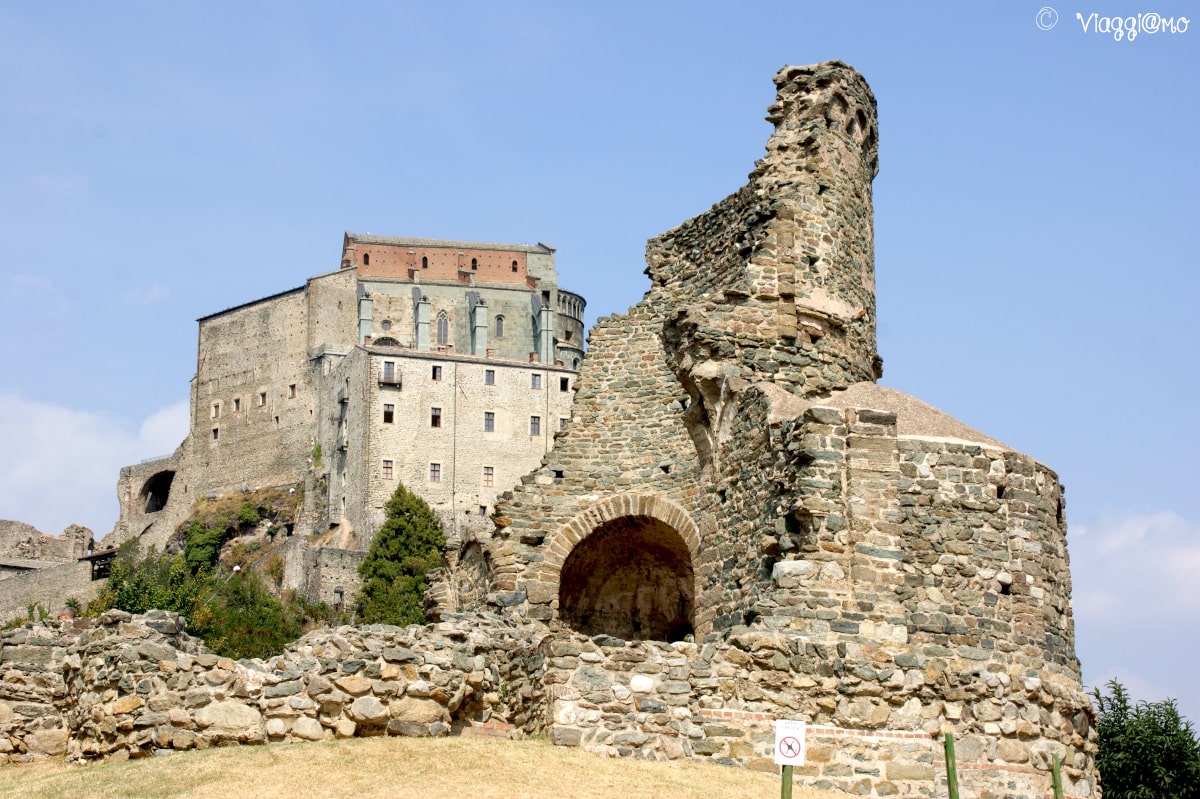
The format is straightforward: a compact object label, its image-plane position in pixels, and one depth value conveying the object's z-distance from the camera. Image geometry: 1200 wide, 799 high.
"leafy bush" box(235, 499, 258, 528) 94.94
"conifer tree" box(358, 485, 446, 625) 70.94
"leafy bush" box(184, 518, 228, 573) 90.94
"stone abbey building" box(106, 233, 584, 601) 88.94
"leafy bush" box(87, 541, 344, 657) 52.74
